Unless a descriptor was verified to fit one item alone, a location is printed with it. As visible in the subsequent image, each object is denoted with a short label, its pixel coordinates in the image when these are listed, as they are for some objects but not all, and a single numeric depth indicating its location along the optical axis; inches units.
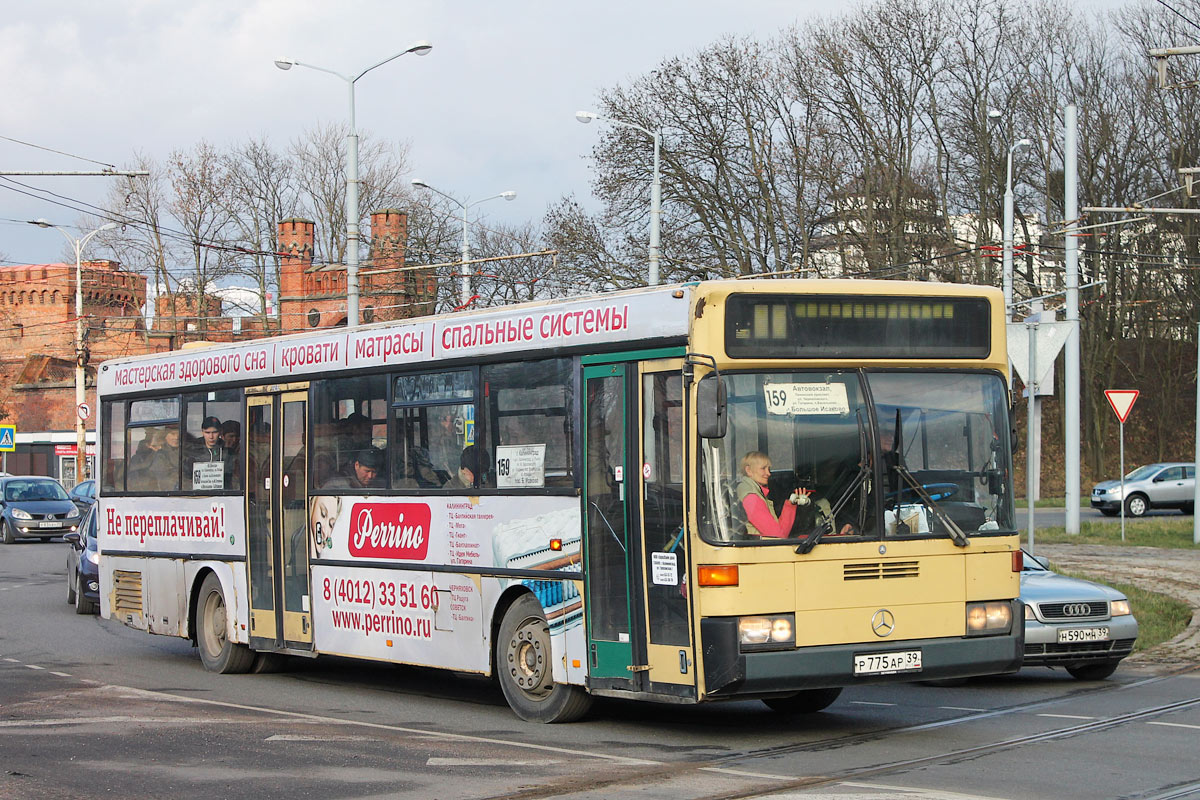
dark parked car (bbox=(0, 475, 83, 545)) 1547.7
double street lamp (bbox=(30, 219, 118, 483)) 1900.8
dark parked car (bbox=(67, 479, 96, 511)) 1517.0
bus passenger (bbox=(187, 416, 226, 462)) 567.8
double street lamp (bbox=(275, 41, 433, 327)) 1136.8
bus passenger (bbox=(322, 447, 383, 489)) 484.7
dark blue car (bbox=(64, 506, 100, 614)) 816.9
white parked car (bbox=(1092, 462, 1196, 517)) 1640.0
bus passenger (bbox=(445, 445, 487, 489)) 440.5
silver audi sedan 505.7
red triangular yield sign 1061.8
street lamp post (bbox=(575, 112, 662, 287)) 1222.9
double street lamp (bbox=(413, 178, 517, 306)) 1561.0
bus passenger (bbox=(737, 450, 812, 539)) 362.3
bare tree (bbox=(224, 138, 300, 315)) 2459.4
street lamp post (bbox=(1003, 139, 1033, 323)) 1300.4
